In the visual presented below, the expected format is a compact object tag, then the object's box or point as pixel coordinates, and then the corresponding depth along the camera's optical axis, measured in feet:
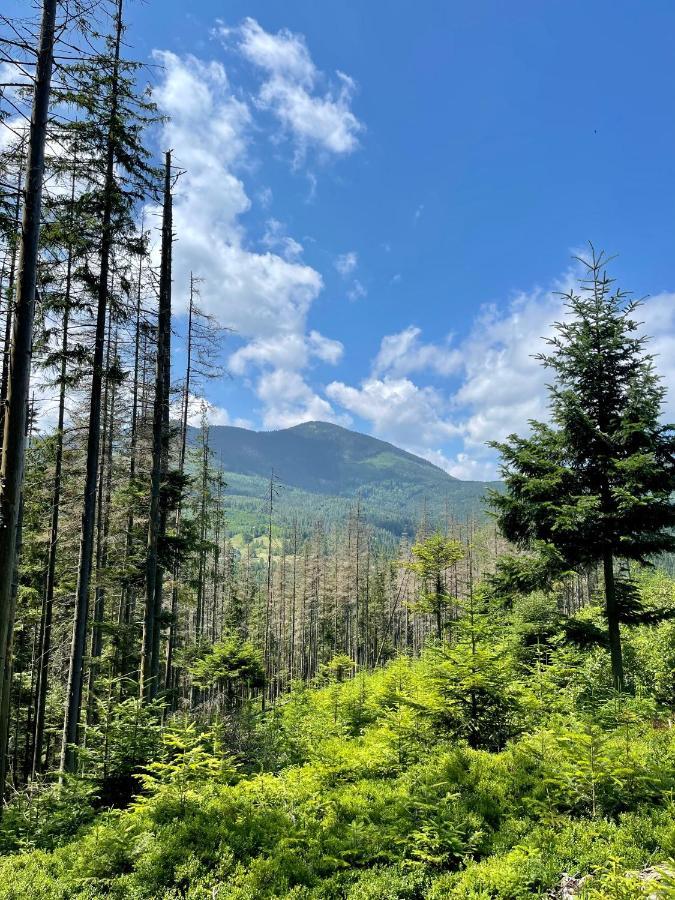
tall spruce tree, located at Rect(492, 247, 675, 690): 33.99
